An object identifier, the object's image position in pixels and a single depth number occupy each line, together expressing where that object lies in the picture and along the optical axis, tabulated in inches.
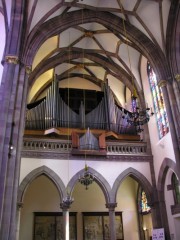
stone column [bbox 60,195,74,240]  504.4
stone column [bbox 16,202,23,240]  511.1
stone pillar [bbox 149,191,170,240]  541.2
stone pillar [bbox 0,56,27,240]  382.0
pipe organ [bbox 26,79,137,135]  629.6
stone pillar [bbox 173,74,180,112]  521.8
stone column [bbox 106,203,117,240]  521.7
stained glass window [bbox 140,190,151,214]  676.3
